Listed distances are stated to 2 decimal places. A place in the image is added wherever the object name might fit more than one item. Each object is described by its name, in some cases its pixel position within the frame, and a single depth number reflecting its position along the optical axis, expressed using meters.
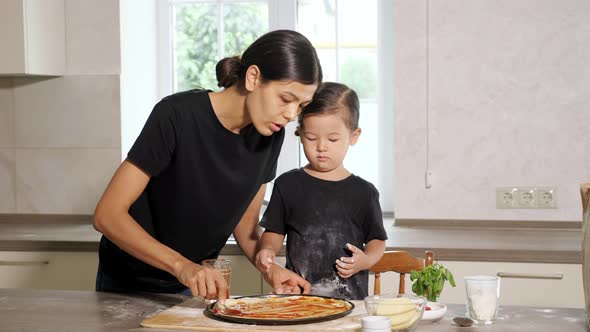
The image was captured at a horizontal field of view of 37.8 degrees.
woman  1.80
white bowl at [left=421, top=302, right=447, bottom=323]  1.63
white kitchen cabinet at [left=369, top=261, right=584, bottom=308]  2.58
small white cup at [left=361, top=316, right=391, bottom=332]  1.47
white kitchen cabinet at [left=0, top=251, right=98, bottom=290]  2.86
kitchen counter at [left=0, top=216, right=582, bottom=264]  2.60
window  3.47
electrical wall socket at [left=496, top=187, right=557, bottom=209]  3.06
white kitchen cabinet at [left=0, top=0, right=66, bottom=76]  3.05
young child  2.05
